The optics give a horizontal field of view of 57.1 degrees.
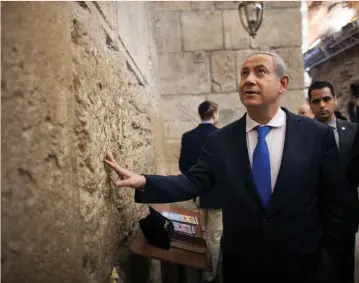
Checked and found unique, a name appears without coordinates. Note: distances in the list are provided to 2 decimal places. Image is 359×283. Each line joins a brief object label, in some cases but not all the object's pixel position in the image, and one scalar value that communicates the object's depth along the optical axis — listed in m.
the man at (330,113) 2.04
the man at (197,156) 2.70
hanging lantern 3.64
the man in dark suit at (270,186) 1.21
